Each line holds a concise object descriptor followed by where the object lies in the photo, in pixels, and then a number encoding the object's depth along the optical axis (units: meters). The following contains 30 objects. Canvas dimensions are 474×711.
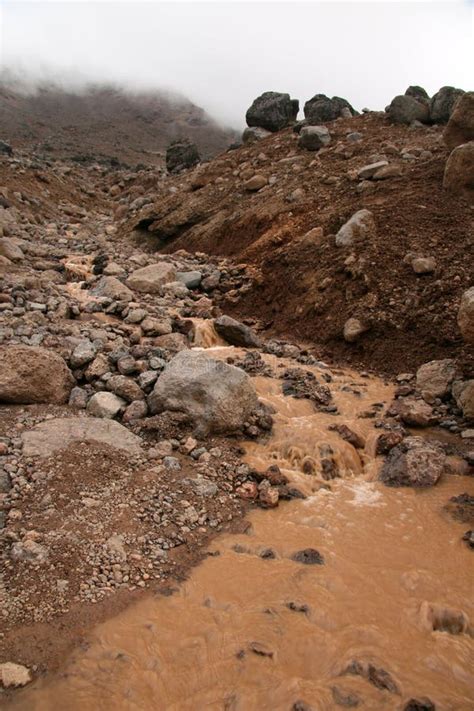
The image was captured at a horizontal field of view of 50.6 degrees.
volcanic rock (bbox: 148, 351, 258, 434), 7.46
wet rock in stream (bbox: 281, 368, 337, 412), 8.99
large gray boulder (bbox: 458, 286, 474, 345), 7.68
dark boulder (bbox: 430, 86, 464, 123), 20.42
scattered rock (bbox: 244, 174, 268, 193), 19.23
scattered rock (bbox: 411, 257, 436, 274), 11.21
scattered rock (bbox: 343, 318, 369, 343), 10.93
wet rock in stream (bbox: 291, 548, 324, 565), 5.38
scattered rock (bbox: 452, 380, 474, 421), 8.00
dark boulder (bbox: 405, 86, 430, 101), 23.64
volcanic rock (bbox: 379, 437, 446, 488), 6.81
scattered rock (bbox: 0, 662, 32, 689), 3.82
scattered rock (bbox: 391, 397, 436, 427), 8.14
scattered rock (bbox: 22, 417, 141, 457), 6.41
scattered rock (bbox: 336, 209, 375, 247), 12.80
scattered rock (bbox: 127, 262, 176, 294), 13.91
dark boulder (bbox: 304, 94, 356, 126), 24.47
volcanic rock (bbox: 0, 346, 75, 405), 7.21
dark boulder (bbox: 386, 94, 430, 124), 21.08
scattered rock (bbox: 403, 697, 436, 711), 3.73
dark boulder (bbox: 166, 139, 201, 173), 32.34
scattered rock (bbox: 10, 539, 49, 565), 4.85
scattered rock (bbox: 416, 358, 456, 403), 8.84
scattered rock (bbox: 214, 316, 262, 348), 11.35
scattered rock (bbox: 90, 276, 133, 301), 12.70
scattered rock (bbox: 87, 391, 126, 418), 7.41
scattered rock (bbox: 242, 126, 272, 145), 25.66
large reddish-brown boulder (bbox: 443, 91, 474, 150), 13.70
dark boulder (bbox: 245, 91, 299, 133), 26.38
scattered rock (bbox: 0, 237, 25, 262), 14.58
